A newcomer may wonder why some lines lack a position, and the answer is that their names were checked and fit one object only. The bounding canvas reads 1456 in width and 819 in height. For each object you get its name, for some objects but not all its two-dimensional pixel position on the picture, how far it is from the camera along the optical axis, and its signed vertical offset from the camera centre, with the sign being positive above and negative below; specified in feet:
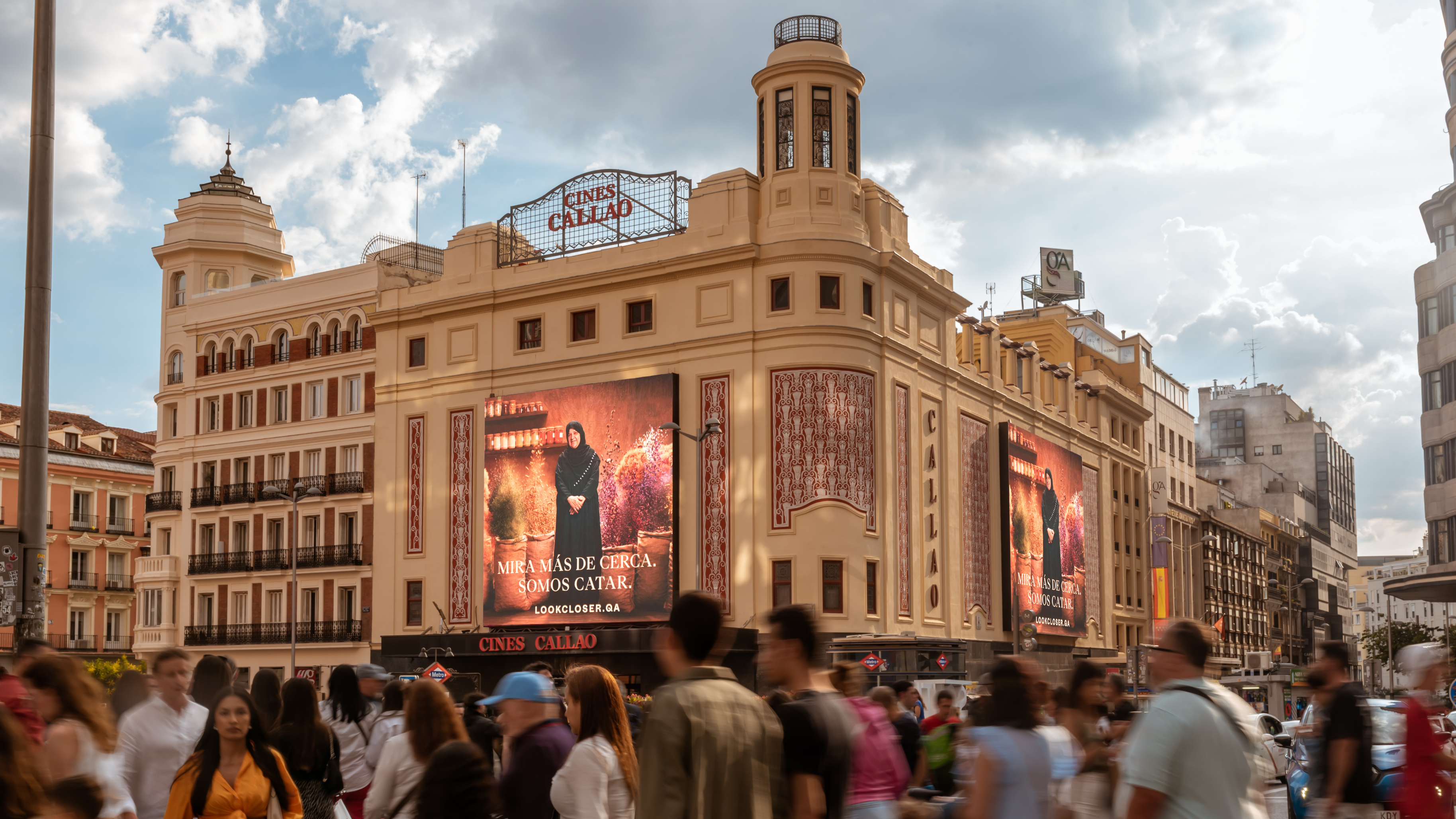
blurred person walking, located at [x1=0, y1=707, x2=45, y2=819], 16.03 -2.27
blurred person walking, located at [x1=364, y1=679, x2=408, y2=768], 32.35 -3.35
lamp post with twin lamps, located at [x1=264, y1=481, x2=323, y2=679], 160.56 +1.67
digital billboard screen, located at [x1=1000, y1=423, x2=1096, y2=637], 176.76 +4.24
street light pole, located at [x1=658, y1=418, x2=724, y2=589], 108.37 +10.21
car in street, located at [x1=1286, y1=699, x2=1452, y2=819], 37.91 -6.44
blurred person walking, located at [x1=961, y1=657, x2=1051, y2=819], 22.36 -2.99
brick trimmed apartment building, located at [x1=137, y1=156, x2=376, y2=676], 175.01 +15.53
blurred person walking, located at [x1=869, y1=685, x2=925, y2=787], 39.22 -4.66
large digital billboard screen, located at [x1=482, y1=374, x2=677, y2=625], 148.87 +6.73
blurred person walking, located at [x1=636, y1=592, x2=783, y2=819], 17.20 -2.07
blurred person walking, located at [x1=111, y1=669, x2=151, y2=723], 32.58 -2.70
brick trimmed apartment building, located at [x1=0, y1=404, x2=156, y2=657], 219.41 +6.80
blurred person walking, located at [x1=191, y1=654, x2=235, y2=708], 30.17 -2.24
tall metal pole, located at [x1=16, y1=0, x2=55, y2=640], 33.63 +5.32
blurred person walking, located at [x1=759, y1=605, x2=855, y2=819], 19.58 -2.18
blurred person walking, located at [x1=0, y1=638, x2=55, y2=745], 24.67 -2.13
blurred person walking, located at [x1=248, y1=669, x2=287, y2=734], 30.25 -2.62
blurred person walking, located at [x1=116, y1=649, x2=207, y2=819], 28.22 -3.24
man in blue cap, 24.18 -2.98
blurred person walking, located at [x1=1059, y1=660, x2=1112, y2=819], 27.07 -3.50
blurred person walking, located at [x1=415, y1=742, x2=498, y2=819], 18.56 -2.79
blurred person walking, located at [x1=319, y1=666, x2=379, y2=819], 32.60 -3.51
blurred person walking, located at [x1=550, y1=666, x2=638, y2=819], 23.75 -3.13
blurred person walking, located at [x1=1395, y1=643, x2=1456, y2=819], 28.66 -3.60
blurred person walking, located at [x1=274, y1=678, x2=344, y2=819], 29.07 -3.51
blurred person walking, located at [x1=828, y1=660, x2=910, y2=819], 23.47 -3.31
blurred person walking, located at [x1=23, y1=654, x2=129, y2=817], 21.88 -2.37
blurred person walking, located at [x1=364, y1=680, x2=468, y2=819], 23.70 -2.88
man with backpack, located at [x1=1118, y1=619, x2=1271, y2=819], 19.51 -2.63
